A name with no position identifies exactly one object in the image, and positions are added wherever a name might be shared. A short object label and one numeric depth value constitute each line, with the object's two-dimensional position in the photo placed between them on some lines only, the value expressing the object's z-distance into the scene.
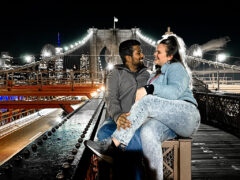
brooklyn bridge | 1.07
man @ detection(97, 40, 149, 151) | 1.95
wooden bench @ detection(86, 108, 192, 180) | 1.65
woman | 1.50
